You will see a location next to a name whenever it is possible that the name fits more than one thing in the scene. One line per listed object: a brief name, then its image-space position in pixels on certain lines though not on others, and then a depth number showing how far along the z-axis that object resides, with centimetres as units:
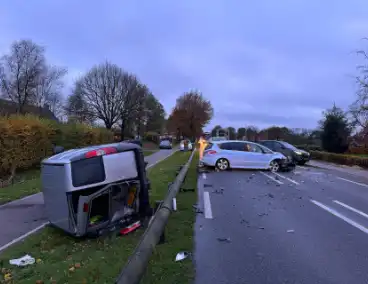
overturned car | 594
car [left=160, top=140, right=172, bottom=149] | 6519
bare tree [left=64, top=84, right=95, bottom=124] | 6338
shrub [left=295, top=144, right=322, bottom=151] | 4559
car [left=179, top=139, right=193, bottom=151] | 4627
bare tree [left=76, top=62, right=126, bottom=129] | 6297
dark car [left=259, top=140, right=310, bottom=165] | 2484
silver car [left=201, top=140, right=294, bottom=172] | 1980
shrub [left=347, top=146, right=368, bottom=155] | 3627
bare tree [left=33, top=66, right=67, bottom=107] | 6166
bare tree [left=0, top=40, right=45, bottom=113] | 5712
